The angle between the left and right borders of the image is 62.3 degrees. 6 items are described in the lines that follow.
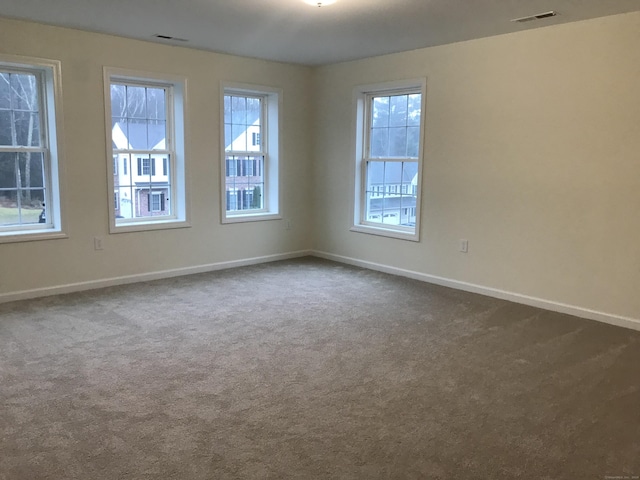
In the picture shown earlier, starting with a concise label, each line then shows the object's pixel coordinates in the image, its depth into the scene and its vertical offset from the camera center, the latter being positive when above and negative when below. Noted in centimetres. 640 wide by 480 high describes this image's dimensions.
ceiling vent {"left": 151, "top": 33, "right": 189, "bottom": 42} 486 +119
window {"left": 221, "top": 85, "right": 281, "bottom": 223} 607 +15
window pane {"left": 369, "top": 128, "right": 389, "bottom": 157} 594 +30
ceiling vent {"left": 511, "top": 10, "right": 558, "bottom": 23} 396 +117
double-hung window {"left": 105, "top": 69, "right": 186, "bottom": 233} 523 +17
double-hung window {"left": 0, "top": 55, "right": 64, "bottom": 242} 460 +13
